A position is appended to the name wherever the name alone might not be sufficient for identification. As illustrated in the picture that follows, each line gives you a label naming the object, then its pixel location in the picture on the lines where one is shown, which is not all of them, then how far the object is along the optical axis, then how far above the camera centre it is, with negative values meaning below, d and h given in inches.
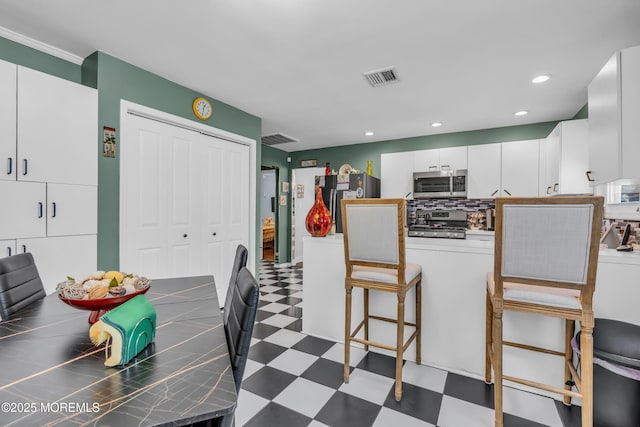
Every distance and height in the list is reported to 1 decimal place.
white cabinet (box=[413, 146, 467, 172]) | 172.1 +32.0
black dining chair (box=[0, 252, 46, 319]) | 49.6 -14.1
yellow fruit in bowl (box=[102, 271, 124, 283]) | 43.6 -10.2
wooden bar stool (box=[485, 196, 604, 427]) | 49.3 -9.4
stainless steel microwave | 169.6 +16.6
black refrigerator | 179.9 +14.3
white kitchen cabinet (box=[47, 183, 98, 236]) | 80.7 -0.1
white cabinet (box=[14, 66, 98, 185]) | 76.4 +22.4
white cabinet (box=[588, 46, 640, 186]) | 62.7 +21.9
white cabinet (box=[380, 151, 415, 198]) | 185.3 +24.2
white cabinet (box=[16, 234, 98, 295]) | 78.0 -13.5
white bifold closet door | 102.9 +3.2
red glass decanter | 100.2 -3.4
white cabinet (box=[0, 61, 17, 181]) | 72.7 +22.3
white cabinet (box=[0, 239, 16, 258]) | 72.4 -10.0
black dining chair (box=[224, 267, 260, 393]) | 32.4 -13.5
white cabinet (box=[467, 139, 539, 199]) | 153.9 +23.6
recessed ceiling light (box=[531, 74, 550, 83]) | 106.7 +50.2
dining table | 24.4 -17.4
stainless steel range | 168.2 -4.0
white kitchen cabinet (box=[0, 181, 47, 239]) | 73.0 -0.2
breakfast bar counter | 64.2 -26.3
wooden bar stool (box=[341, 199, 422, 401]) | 68.6 -10.7
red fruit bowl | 37.8 -12.7
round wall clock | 122.3 +44.0
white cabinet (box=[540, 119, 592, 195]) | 122.2 +23.7
